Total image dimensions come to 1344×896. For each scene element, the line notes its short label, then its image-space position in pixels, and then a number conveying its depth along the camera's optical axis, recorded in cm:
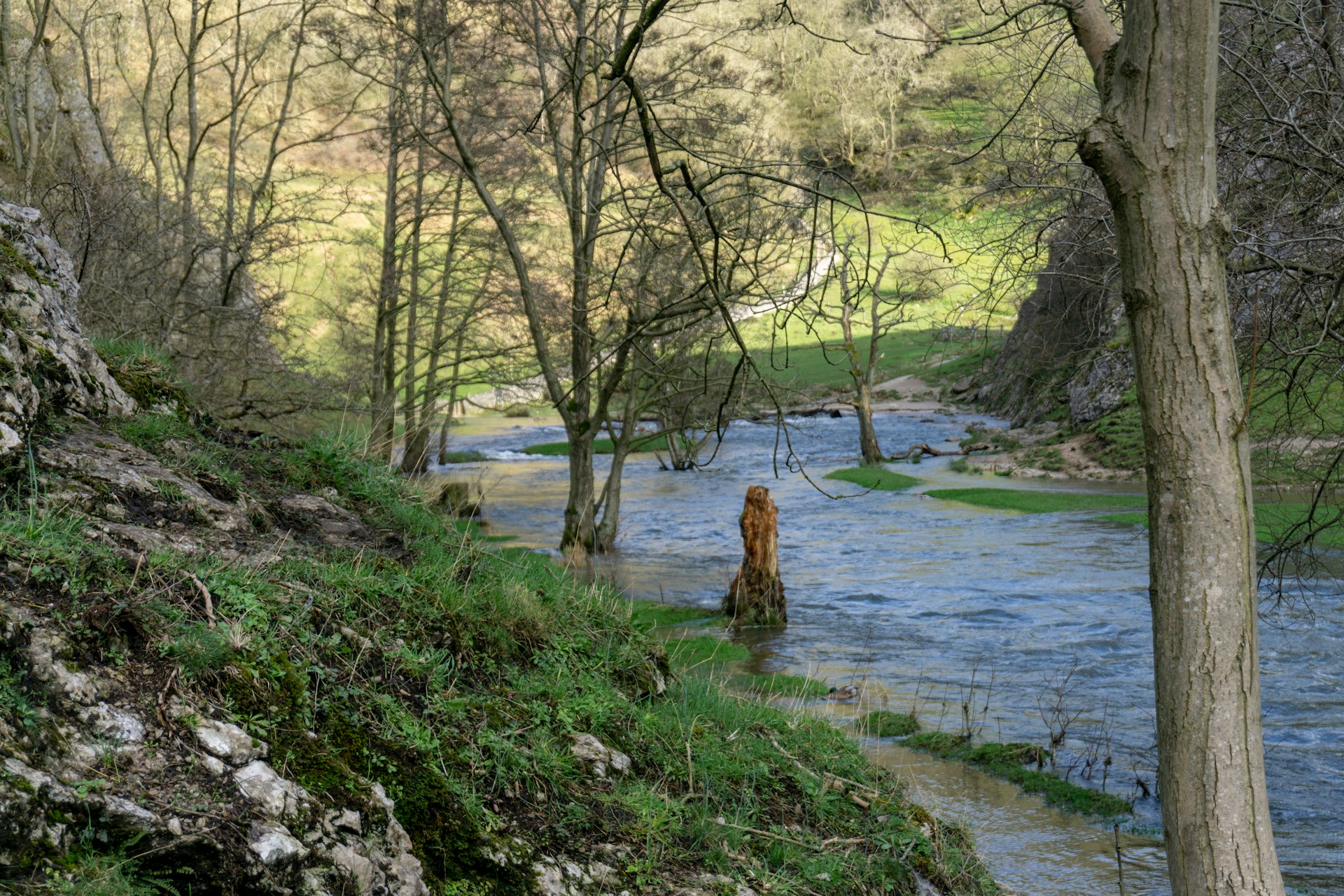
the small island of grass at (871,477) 2330
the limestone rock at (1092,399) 2552
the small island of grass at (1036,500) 1998
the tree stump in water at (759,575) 1229
